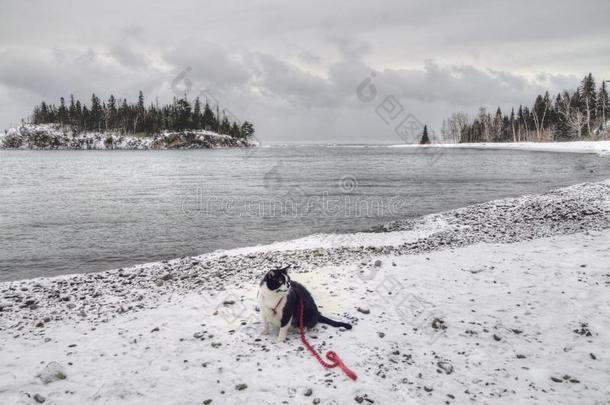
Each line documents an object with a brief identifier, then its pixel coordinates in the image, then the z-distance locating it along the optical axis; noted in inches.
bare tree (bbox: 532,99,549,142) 5403.5
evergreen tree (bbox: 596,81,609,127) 4440.5
